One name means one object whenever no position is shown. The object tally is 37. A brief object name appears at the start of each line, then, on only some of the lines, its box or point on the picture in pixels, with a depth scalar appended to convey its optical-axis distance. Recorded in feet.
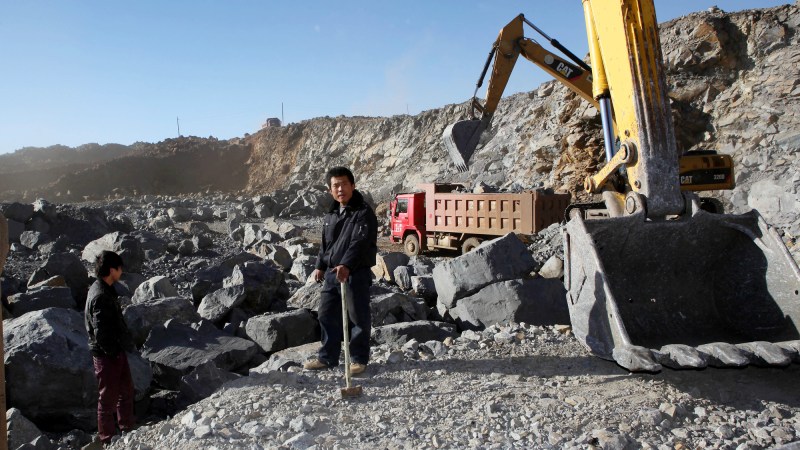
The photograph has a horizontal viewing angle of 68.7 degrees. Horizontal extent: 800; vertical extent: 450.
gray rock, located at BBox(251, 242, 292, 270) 40.88
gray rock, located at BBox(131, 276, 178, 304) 28.37
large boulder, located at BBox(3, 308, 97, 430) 17.22
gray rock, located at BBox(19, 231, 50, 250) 44.05
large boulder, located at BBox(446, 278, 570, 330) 20.97
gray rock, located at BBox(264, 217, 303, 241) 59.72
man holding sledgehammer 15.10
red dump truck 41.60
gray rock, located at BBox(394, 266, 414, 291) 31.14
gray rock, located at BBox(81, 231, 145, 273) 38.11
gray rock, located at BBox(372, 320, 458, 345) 19.54
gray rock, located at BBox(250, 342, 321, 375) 16.67
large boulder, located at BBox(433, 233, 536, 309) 22.68
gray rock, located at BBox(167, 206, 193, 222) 79.82
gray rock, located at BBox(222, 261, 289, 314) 26.30
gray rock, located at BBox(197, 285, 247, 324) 24.64
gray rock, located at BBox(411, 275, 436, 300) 28.02
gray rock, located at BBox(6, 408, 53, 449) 14.98
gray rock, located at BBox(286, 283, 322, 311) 25.26
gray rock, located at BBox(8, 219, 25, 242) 45.01
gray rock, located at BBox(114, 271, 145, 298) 32.14
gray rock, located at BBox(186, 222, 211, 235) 64.60
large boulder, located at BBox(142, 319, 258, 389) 19.35
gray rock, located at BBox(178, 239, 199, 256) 46.52
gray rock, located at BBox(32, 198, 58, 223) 50.52
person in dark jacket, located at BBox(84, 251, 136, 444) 14.58
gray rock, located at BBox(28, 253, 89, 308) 31.04
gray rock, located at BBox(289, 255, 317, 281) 35.47
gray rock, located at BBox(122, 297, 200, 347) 22.58
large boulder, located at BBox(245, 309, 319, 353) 20.77
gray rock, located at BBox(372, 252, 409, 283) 33.96
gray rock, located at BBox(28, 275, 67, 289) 29.09
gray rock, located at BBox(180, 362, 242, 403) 16.76
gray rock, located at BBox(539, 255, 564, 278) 28.37
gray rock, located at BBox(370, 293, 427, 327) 22.89
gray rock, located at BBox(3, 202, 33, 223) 49.01
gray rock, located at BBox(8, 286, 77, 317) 24.50
